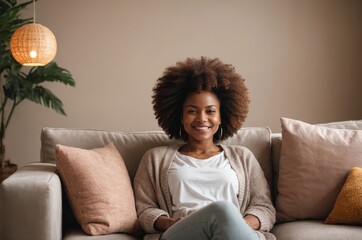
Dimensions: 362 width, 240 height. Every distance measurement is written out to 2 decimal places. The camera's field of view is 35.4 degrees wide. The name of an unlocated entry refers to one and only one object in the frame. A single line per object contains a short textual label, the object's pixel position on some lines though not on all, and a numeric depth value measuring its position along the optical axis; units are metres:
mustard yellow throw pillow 2.37
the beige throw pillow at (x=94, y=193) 2.26
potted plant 3.85
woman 2.38
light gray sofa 2.14
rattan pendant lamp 3.58
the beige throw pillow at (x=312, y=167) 2.51
